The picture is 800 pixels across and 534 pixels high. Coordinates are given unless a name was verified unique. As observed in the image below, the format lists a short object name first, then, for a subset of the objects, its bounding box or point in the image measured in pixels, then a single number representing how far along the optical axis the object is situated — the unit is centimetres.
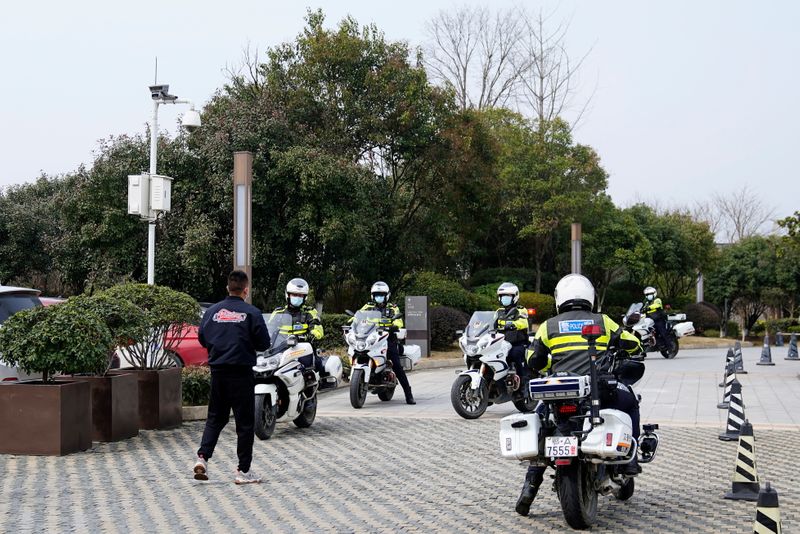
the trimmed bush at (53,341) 1034
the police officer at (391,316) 1504
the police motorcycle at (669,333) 2695
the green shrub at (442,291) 3027
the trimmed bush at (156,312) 1240
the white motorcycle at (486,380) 1330
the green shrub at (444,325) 2672
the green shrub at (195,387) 1359
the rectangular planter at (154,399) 1206
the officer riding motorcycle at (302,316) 1244
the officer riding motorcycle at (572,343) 717
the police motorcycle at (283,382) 1127
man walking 871
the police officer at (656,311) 2691
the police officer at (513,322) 1357
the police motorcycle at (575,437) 668
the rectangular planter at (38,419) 1004
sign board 2508
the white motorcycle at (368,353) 1465
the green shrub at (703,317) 4503
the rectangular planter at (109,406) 1098
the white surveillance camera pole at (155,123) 1836
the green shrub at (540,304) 3784
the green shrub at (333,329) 2447
